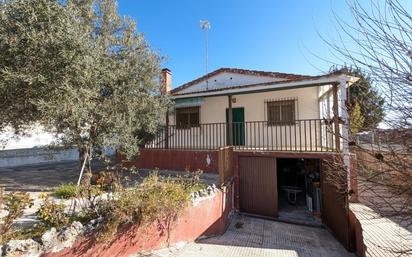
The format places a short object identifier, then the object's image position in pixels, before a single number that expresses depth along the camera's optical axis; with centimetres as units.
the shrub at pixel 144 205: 560
